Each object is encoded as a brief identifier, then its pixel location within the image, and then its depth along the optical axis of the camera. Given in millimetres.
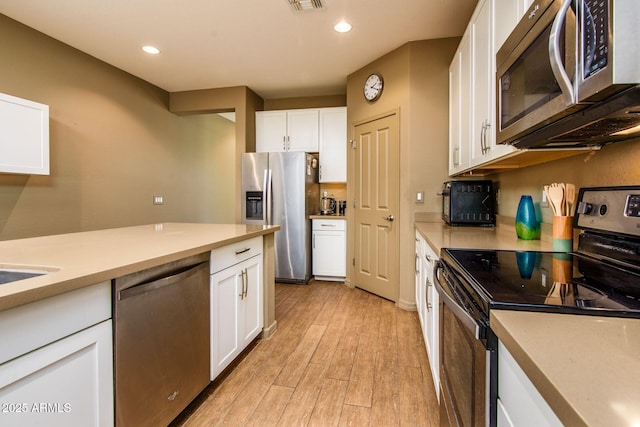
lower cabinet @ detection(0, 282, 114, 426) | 776
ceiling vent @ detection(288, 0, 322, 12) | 2410
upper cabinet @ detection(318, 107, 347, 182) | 4176
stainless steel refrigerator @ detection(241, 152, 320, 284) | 3971
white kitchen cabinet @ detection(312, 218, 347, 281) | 4031
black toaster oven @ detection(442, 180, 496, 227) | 2475
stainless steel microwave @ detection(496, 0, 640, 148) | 628
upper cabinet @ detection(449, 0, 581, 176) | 1454
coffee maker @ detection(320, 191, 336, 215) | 4543
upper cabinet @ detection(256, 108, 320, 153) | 4273
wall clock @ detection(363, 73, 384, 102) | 3346
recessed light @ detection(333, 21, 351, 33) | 2711
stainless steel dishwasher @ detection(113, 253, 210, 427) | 1104
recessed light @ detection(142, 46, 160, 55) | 3152
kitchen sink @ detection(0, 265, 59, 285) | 1021
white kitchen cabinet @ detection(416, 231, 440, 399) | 1564
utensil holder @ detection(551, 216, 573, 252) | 1389
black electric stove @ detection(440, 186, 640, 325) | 702
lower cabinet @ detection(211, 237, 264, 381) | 1700
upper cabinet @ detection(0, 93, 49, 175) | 2297
